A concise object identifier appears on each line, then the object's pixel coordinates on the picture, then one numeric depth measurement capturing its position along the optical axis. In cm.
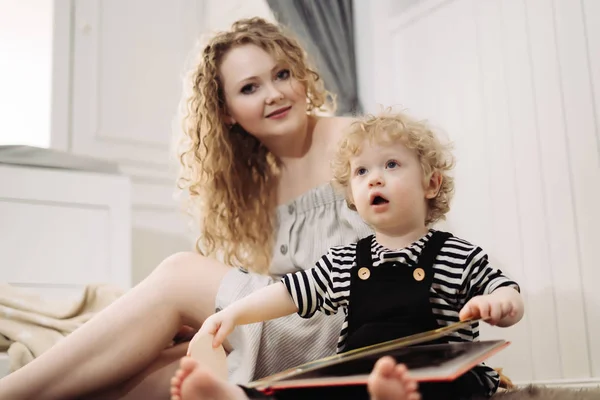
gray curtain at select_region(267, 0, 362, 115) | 200
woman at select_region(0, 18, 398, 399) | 102
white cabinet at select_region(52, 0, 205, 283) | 244
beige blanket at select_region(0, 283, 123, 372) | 120
